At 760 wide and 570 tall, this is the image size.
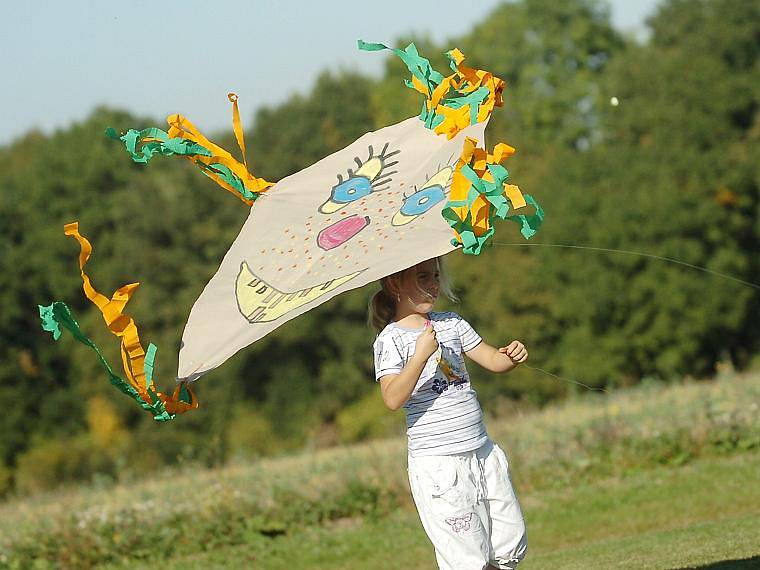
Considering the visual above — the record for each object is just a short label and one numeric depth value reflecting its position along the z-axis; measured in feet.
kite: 36.50
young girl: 37.73
